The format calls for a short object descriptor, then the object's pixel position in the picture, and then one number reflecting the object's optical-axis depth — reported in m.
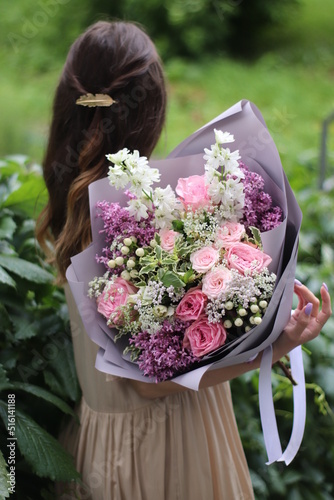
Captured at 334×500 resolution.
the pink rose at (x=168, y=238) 1.37
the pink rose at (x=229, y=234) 1.36
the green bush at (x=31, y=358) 1.56
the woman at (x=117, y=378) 1.56
